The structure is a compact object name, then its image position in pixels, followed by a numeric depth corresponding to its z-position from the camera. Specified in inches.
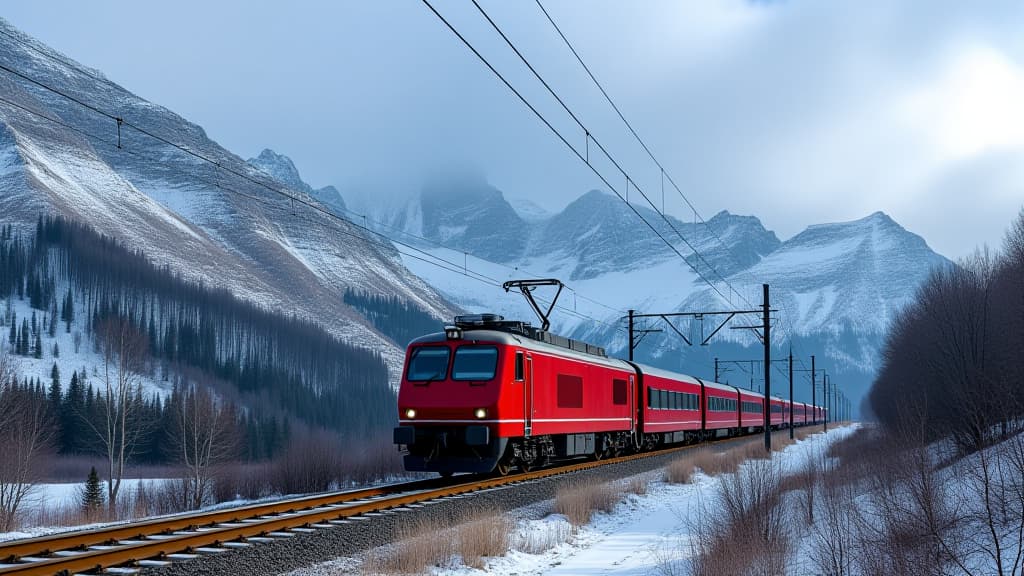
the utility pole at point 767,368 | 1509.6
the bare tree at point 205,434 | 2445.6
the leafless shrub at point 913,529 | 435.2
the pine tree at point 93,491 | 1737.2
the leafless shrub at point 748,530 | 488.4
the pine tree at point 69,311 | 6180.1
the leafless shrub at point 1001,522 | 460.9
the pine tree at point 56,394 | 4451.3
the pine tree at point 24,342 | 5600.9
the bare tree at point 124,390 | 2810.0
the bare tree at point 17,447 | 1923.0
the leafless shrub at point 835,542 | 460.0
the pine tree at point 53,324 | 5974.4
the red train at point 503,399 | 875.4
